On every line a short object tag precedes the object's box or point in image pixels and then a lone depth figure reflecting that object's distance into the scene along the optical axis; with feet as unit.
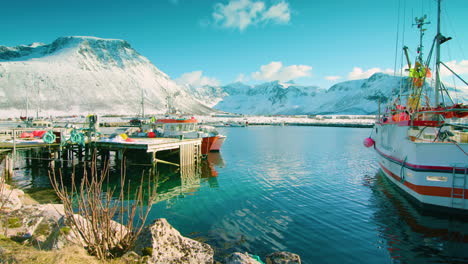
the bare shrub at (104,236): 21.21
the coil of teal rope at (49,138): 78.18
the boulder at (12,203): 36.75
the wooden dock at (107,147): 78.84
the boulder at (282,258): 28.71
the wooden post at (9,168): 70.59
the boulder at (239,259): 25.94
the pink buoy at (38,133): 110.73
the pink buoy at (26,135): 107.06
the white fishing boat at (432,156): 42.80
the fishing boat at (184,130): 111.86
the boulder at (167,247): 25.57
